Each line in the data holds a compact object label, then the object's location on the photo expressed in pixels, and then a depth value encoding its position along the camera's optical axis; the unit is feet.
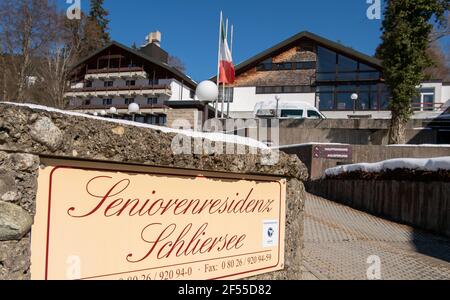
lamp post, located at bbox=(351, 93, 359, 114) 118.18
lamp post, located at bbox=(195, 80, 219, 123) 28.94
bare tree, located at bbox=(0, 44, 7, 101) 85.46
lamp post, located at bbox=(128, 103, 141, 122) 55.62
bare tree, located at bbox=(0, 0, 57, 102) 84.99
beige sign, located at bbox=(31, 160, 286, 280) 8.36
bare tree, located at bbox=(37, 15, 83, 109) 87.66
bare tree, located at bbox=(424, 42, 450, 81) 177.37
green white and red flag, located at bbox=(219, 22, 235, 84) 52.80
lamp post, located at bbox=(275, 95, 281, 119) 103.91
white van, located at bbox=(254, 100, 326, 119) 104.53
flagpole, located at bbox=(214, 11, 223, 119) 51.85
